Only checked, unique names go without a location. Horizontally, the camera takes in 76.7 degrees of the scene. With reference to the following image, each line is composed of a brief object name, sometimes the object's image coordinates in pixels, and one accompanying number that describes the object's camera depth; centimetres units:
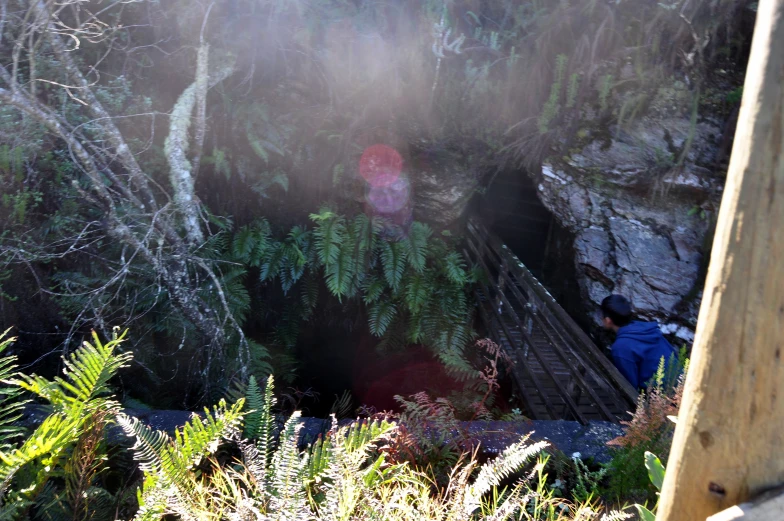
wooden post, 121
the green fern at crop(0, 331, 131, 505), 215
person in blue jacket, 380
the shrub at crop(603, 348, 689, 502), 270
